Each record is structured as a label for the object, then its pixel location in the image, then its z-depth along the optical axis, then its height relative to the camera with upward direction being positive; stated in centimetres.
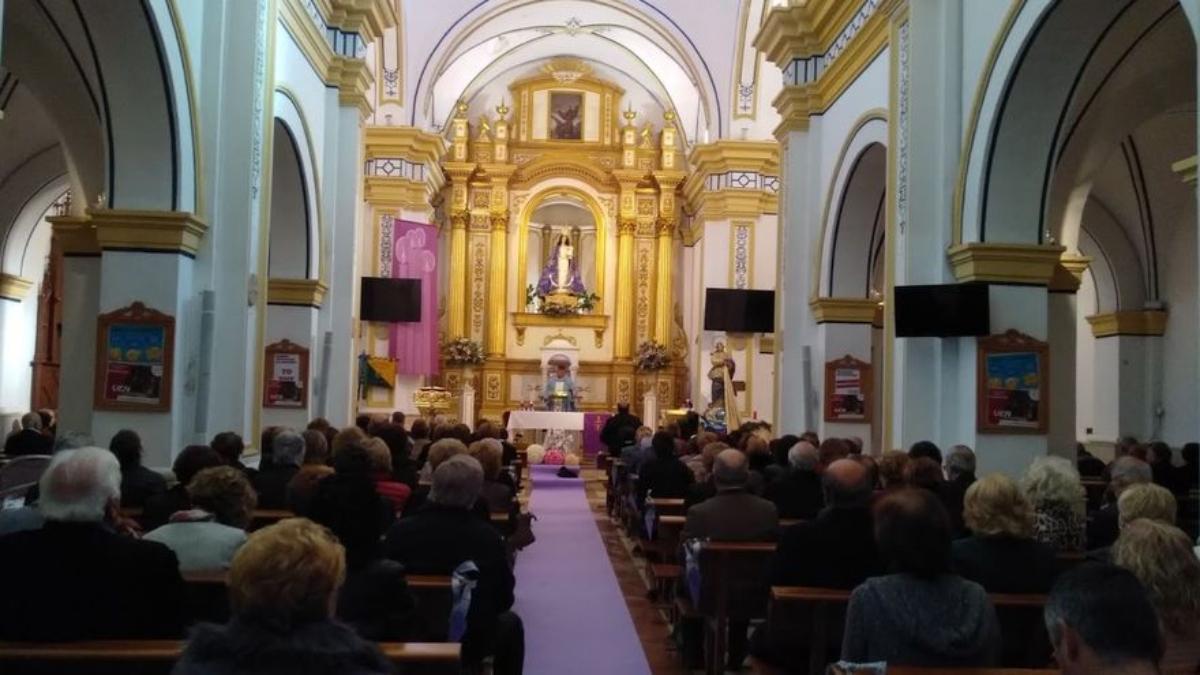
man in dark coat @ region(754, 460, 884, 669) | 467 -53
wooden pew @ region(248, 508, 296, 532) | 623 -64
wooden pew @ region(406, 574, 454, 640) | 443 -74
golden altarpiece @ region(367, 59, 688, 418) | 2466 +330
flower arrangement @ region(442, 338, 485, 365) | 2406 +90
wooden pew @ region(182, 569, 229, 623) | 427 -72
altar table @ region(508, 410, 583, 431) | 2028 -31
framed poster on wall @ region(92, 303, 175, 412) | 848 +20
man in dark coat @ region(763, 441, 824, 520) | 727 -48
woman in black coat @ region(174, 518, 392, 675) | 244 -47
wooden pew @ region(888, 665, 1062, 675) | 326 -69
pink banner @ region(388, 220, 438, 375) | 1977 +198
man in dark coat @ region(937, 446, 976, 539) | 606 -38
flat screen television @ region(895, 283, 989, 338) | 904 +76
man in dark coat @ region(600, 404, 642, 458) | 1661 -36
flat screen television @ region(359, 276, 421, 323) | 1780 +141
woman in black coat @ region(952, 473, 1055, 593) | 438 -48
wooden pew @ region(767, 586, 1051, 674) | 425 -75
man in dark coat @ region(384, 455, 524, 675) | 474 -58
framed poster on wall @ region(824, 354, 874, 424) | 1288 +20
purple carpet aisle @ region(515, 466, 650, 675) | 687 -141
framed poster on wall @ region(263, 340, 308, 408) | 1229 +16
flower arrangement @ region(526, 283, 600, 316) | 2489 +200
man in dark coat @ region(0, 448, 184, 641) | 334 -52
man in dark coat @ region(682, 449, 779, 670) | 636 -55
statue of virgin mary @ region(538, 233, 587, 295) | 2502 +258
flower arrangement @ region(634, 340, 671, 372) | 2430 +93
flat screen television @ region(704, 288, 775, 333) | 1734 +139
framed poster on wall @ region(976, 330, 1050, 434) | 903 +22
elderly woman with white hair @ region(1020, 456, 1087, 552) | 518 -38
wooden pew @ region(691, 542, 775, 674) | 604 -88
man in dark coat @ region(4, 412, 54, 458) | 878 -42
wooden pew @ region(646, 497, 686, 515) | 901 -75
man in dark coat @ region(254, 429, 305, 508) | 685 -44
